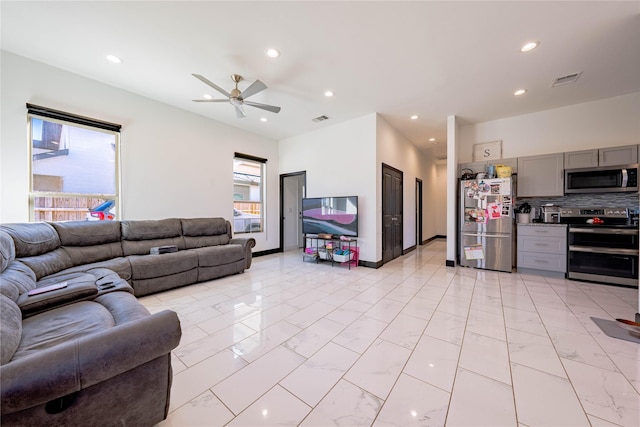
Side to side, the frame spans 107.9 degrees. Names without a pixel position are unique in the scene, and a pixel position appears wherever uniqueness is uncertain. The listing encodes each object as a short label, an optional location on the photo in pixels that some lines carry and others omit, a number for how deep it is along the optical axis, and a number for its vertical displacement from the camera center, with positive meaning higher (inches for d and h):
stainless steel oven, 128.3 -20.4
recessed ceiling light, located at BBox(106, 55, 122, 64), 112.5 +75.2
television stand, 181.3 -31.8
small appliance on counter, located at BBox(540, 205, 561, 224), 155.9 -1.1
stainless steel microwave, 136.0 +20.4
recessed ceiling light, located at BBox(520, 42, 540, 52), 101.0 +73.3
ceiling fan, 114.1 +61.6
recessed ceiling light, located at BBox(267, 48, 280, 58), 105.8 +73.5
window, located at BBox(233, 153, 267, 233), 212.2 +17.8
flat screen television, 178.5 -2.7
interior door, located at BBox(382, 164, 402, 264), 192.1 -0.8
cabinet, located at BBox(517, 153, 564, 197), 155.0 +25.4
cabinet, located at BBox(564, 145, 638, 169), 137.9 +34.4
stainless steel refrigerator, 158.6 -8.0
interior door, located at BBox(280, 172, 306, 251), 246.2 -0.1
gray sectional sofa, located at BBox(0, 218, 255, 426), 33.9 -25.6
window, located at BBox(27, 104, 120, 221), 120.6 +25.4
